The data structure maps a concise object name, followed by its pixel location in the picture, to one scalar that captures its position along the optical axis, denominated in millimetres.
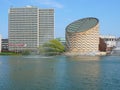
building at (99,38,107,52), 82570
